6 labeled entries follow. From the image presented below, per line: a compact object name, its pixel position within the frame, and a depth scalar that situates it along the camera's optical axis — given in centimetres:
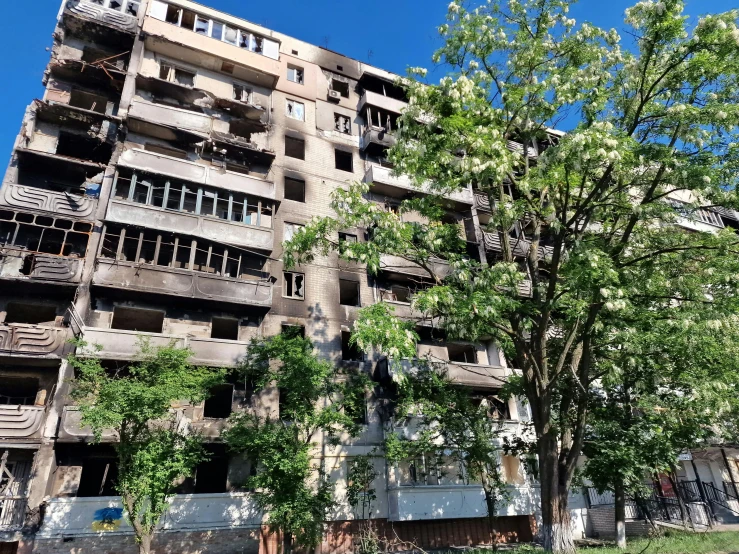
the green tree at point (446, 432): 1864
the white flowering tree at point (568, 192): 1091
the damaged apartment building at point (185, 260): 1695
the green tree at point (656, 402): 1272
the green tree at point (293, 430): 1560
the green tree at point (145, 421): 1396
